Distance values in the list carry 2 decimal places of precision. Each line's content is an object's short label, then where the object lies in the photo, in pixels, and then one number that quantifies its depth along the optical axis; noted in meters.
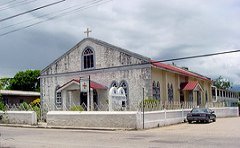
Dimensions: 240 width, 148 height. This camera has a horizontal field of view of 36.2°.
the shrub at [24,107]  31.73
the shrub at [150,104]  26.42
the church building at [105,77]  33.41
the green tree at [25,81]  72.00
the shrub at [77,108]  28.81
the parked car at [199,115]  30.75
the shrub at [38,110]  31.24
